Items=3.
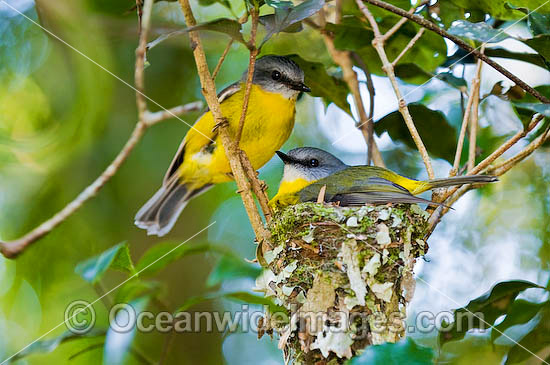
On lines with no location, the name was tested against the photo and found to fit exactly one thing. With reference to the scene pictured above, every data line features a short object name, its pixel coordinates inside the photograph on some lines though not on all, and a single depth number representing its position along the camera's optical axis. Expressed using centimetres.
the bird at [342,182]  472
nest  404
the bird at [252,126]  577
